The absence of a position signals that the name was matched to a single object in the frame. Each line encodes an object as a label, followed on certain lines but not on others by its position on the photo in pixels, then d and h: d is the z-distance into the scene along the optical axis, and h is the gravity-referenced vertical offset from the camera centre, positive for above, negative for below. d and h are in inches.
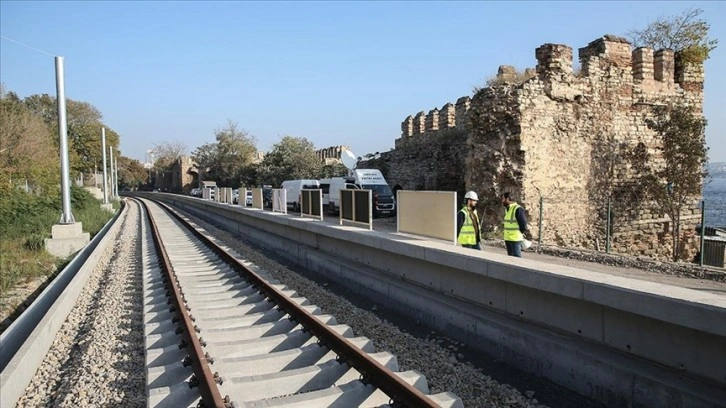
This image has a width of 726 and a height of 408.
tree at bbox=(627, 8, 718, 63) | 754.8 +242.7
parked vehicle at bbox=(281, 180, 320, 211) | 1204.3 -3.7
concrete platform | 156.3 -57.1
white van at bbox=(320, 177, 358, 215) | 1086.4 -12.2
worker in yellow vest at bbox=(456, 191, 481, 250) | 331.6 -29.0
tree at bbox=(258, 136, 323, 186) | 1863.9 +88.7
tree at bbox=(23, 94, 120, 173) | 2741.1 +359.7
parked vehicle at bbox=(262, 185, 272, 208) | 1218.9 -30.2
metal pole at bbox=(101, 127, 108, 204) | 1512.3 +31.2
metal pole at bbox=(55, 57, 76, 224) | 648.4 +62.5
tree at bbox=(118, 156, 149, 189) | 4097.0 +116.9
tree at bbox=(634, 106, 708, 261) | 655.8 +21.2
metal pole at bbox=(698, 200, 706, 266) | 460.3 -38.4
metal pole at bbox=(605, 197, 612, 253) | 566.5 -61.2
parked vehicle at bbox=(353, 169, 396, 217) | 1031.0 -7.3
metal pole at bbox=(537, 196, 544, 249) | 585.3 -50.3
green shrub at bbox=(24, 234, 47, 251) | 617.5 -69.5
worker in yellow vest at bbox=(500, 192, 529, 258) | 346.0 -30.4
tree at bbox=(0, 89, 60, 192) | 932.0 +68.3
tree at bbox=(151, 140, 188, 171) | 4273.9 +288.7
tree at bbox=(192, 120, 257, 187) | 2679.6 +167.6
